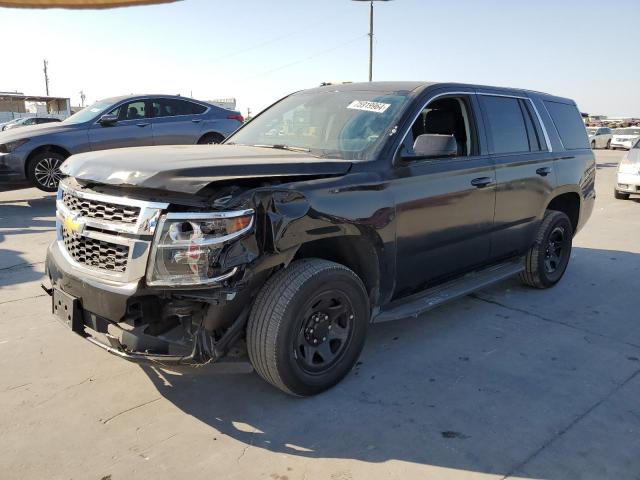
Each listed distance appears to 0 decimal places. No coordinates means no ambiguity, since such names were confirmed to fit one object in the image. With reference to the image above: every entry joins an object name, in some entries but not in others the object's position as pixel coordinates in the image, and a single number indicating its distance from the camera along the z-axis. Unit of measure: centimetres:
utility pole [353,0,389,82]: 3409
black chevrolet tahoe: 262
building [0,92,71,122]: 3453
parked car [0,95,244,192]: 866
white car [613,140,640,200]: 1080
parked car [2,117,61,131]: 2353
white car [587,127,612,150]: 3388
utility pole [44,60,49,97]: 8006
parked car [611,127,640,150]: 3153
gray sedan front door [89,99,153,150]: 923
